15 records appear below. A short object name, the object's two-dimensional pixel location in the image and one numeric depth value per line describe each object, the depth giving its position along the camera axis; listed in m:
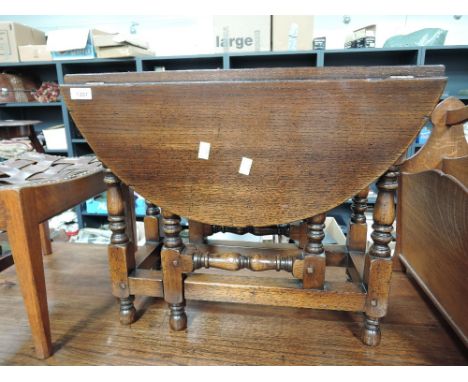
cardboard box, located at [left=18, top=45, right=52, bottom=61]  2.69
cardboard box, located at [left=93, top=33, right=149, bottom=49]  2.47
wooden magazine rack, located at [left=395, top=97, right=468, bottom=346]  0.84
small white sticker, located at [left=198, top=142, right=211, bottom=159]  0.79
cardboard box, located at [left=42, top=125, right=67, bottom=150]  2.89
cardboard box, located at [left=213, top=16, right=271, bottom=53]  2.44
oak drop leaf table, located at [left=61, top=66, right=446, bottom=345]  0.72
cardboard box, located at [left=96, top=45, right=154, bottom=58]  2.51
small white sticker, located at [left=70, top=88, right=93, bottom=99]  0.80
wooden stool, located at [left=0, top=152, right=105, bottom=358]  0.78
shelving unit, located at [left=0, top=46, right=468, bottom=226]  2.47
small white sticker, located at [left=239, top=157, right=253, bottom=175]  0.79
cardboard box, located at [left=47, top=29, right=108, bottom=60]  2.56
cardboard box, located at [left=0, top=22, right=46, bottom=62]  2.62
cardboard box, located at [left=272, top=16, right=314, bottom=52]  2.40
